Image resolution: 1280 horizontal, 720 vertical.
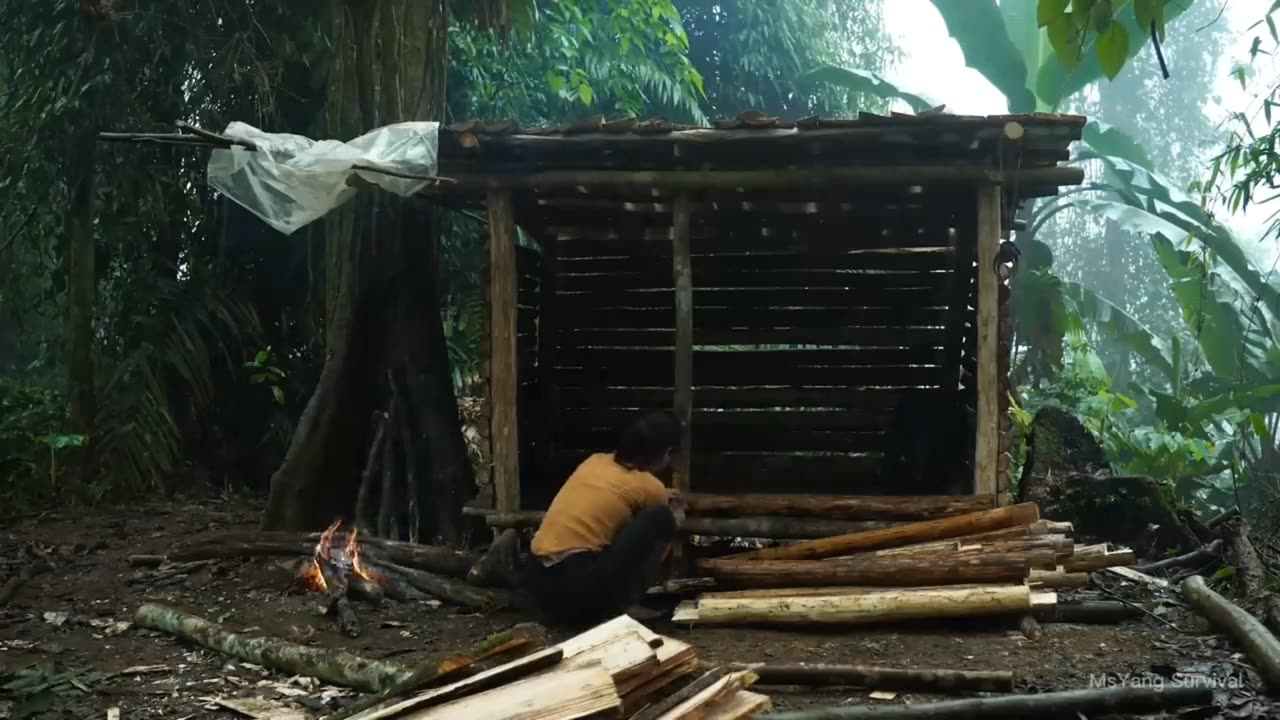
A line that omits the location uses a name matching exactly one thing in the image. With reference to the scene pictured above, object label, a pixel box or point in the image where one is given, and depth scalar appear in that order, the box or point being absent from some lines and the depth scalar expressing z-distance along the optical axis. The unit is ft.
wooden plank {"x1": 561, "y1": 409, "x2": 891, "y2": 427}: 28.84
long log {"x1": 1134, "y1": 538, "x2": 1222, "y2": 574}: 22.07
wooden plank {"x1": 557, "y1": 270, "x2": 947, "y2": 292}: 27.53
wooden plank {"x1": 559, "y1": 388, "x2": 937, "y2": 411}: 28.30
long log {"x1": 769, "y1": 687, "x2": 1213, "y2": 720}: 12.39
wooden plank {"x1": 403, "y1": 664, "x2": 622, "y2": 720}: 9.47
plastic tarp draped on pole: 19.45
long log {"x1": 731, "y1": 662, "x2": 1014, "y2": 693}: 13.57
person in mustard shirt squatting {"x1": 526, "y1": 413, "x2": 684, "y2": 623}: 16.75
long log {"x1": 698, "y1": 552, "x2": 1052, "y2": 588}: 17.13
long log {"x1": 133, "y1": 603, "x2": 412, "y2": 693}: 14.23
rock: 24.30
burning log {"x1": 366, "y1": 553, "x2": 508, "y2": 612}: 19.34
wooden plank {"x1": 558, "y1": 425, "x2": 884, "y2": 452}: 29.12
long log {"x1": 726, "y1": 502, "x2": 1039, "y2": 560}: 18.47
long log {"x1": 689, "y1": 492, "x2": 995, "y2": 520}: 19.65
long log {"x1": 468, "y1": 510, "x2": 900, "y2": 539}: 20.08
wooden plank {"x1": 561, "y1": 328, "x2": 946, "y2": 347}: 27.50
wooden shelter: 19.98
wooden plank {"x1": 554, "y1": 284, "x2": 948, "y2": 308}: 27.61
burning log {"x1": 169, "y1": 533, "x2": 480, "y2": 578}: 20.98
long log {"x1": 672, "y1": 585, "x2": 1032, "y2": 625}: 16.74
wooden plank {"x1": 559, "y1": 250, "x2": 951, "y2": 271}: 27.27
